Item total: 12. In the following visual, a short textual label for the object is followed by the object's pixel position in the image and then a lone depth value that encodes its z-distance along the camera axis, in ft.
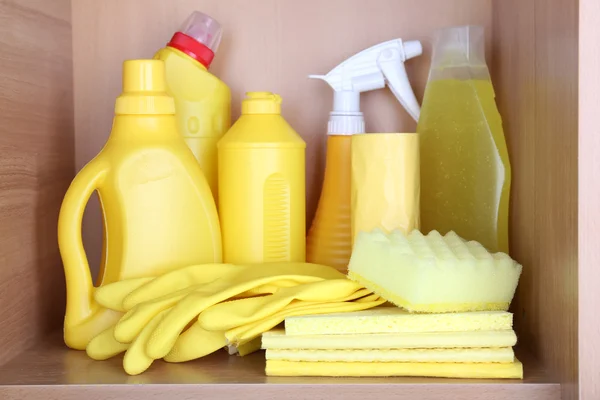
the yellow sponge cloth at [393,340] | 2.06
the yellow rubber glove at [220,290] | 2.14
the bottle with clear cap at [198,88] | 2.78
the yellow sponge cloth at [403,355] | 2.05
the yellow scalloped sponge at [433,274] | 2.09
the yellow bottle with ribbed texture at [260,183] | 2.64
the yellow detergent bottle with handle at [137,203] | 2.42
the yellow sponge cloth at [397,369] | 2.05
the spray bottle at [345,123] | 2.78
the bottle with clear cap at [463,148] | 2.62
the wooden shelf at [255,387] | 2.01
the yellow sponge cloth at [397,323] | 2.09
